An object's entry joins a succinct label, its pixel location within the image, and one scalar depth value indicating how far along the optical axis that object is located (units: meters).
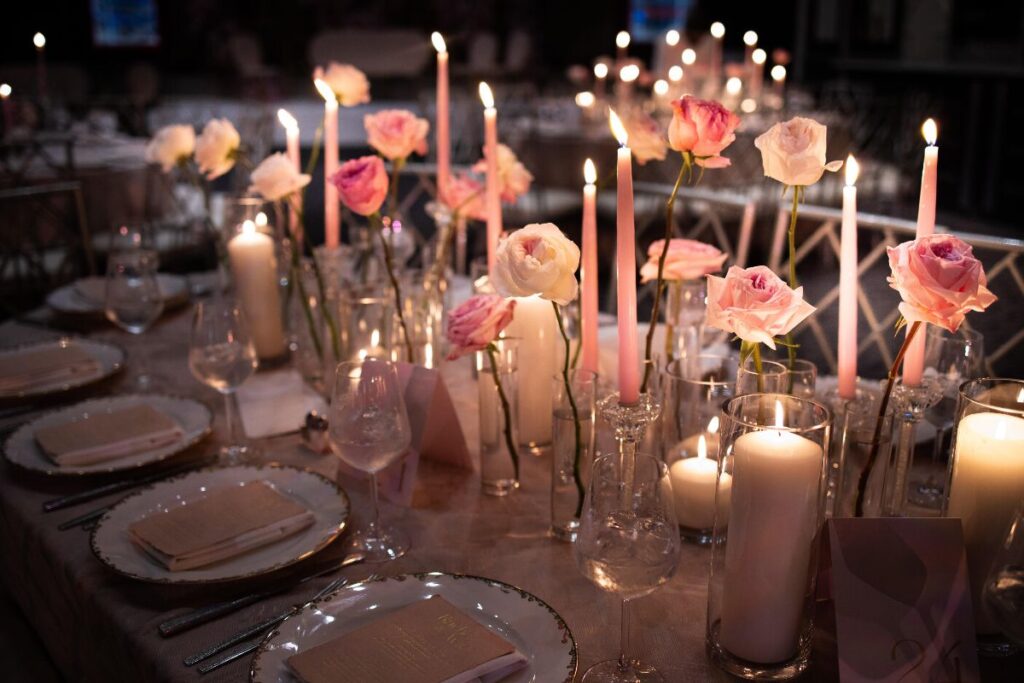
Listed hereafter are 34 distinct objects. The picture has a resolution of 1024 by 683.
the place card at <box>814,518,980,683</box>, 0.92
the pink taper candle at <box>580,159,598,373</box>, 1.21
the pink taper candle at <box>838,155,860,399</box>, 1.06
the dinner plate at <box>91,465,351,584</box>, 1.14
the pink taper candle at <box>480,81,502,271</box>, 1.48
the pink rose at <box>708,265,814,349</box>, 0.98
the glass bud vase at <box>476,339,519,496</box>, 1.30
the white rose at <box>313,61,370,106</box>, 1.74
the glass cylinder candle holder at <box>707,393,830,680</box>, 0.91
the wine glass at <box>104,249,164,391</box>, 1.76
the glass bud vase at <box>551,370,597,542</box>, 1.21
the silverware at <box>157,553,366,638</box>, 1.05
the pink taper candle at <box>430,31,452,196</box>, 1.63
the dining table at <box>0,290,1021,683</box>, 1.03
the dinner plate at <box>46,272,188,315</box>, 2.18
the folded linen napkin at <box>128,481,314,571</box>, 1.16
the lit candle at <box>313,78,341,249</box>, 1.69
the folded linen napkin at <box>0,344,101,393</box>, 1.74
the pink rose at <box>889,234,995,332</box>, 0.93
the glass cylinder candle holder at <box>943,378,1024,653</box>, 0.97
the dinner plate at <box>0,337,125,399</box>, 1.72
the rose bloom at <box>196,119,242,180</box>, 1.74
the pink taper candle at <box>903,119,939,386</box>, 1.03
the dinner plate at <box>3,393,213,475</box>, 1.41
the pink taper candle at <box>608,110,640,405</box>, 1.05
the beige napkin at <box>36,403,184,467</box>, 1.43
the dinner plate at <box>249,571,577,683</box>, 0.95
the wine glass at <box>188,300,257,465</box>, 1.44
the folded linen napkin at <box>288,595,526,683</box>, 0.91
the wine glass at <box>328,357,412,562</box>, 1.15
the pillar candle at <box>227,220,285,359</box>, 1.91
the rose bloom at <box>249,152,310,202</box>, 1.61
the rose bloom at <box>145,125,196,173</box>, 1.86
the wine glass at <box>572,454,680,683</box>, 0.89
